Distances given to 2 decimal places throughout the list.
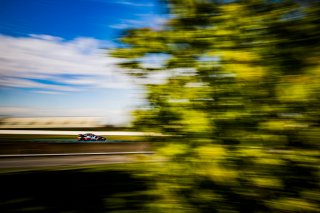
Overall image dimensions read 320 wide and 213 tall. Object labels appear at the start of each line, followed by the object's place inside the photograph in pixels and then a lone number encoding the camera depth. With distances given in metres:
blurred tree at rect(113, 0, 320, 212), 2.53
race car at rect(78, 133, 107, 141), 55.38
